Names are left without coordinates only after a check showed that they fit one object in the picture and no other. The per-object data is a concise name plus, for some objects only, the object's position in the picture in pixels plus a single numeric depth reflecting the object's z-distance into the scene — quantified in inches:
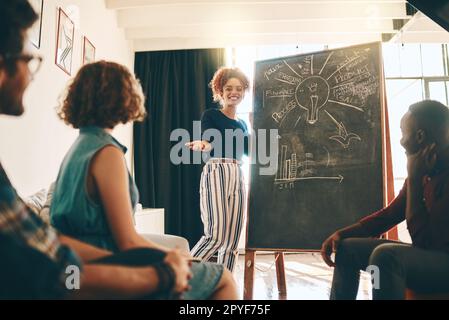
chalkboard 84.9
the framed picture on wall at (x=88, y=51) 124.5
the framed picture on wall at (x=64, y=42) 104.7
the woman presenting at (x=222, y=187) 90.1
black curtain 172.4
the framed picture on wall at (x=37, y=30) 88.9
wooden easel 83.6
